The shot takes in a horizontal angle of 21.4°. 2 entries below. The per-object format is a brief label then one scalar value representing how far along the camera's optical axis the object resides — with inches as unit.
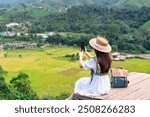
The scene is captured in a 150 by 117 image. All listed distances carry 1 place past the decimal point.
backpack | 213.6
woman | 199.9
